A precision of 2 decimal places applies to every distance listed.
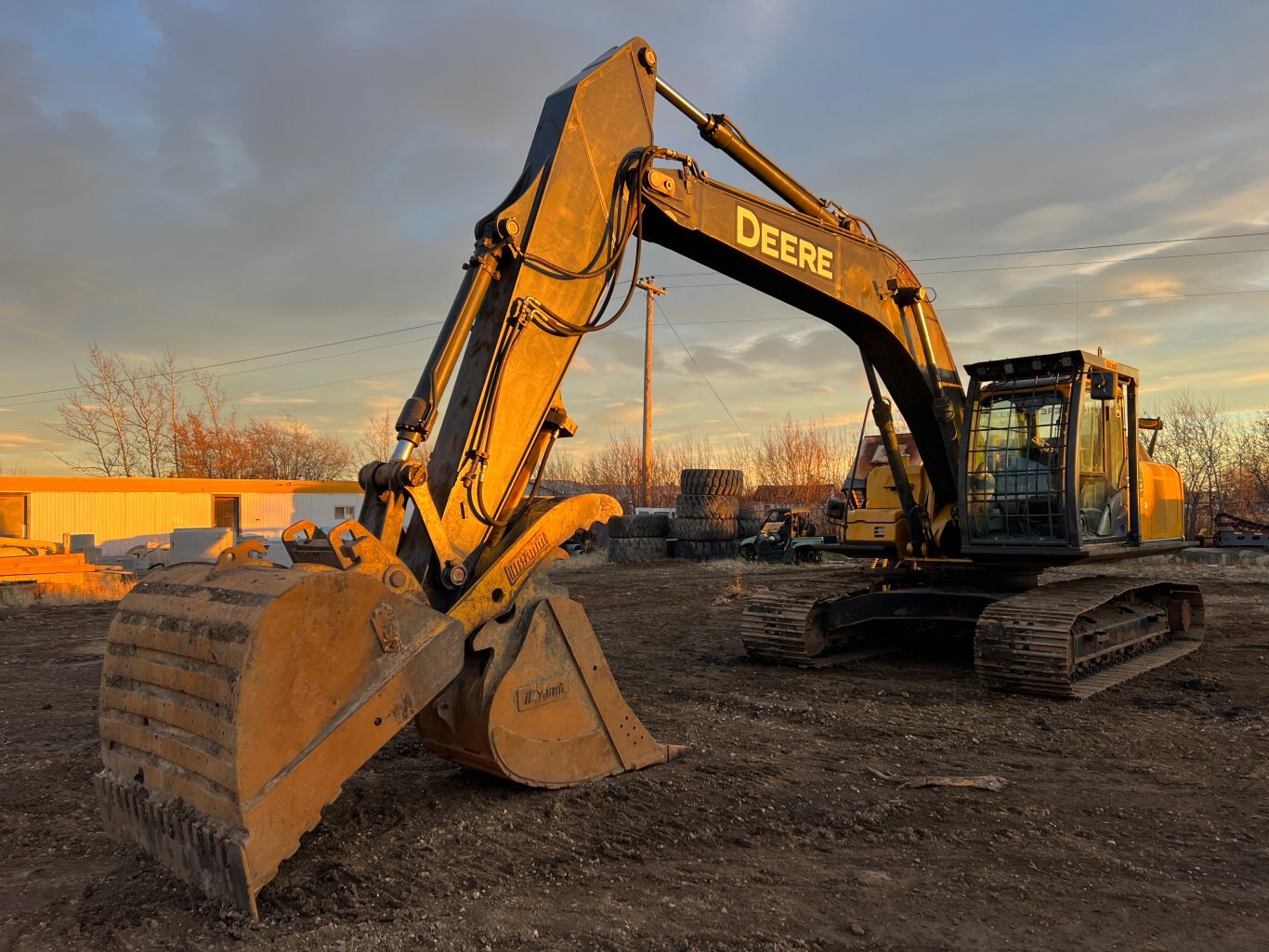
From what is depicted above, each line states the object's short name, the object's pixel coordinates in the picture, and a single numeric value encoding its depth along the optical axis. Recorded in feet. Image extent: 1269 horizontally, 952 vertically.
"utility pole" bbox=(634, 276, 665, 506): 110.54
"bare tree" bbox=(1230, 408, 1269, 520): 84.23
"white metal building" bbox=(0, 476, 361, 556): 94.17
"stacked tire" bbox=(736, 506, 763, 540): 81.00
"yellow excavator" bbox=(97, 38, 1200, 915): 10.82
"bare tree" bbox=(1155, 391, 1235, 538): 89.71
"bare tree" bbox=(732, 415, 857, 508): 107.55
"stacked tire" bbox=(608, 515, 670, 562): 79.20
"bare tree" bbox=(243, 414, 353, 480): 147.23
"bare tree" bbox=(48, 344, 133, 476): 128.57
